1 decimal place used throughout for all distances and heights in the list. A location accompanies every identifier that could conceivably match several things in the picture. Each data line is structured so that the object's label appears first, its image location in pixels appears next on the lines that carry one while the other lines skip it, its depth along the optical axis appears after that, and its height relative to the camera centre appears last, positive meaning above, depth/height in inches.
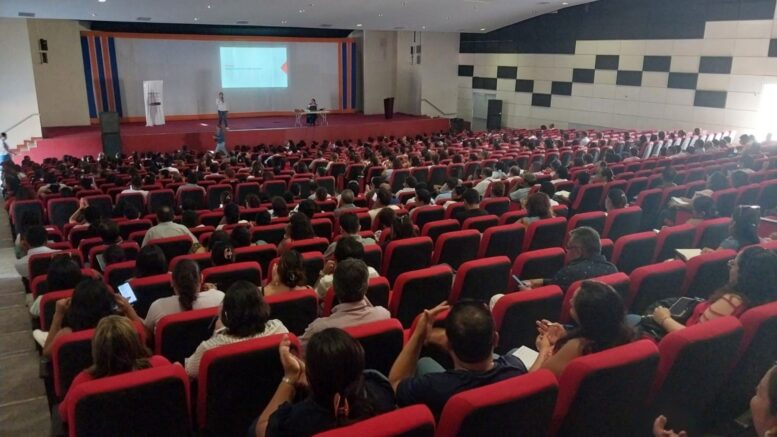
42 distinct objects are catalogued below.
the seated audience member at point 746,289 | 108.7 -36.6
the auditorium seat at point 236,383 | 88.3 -46.5
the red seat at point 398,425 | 59.8 -35.4
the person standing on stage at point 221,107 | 681.6 -8.6
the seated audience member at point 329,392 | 67.6 -35.9
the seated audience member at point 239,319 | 97.0 -38.5
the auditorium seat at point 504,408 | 65.5 -36.8
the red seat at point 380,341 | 94.7 -41.2
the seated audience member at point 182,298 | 122.0 -44.3
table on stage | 702.5 -18.3
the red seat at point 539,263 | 146.9 -42.9
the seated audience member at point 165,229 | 202.4 -46.9
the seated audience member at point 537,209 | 199.9 -38.2
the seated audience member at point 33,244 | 188.4 -49.9
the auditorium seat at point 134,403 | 73.7 -41.7
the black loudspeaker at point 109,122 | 564.7 -23.2
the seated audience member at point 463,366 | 76.1 -37.4
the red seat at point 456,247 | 174.9 -46.3
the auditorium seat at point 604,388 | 75.4 -39.6
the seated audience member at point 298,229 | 187.5 -43.3
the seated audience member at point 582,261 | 133.8 -39.0
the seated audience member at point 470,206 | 223.6 -42.8
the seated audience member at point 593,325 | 89.5 -36.2
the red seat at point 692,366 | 85.0 -41.1
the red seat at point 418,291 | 133.6 -46.1
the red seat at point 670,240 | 173.6 -43.0
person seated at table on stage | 721.1 -21.3
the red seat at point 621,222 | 205.6 -44.7
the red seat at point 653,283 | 130.0 -42.8
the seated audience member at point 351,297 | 109.2 -39.1
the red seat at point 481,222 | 205.3 -44.9
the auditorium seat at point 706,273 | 137.3 -42.4
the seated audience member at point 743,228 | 162.2 -36.6
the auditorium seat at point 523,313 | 112.7 -43.6
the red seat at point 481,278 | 137.6 -44.4
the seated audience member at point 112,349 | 85.0 -38.2
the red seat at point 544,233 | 187.0 -44.5
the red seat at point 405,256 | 167.8 -47.2
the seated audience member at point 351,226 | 182.9 -41.1
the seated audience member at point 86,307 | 108.6 -40.7
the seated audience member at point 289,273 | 133.1 -41.3
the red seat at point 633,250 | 163.9 -43.9
